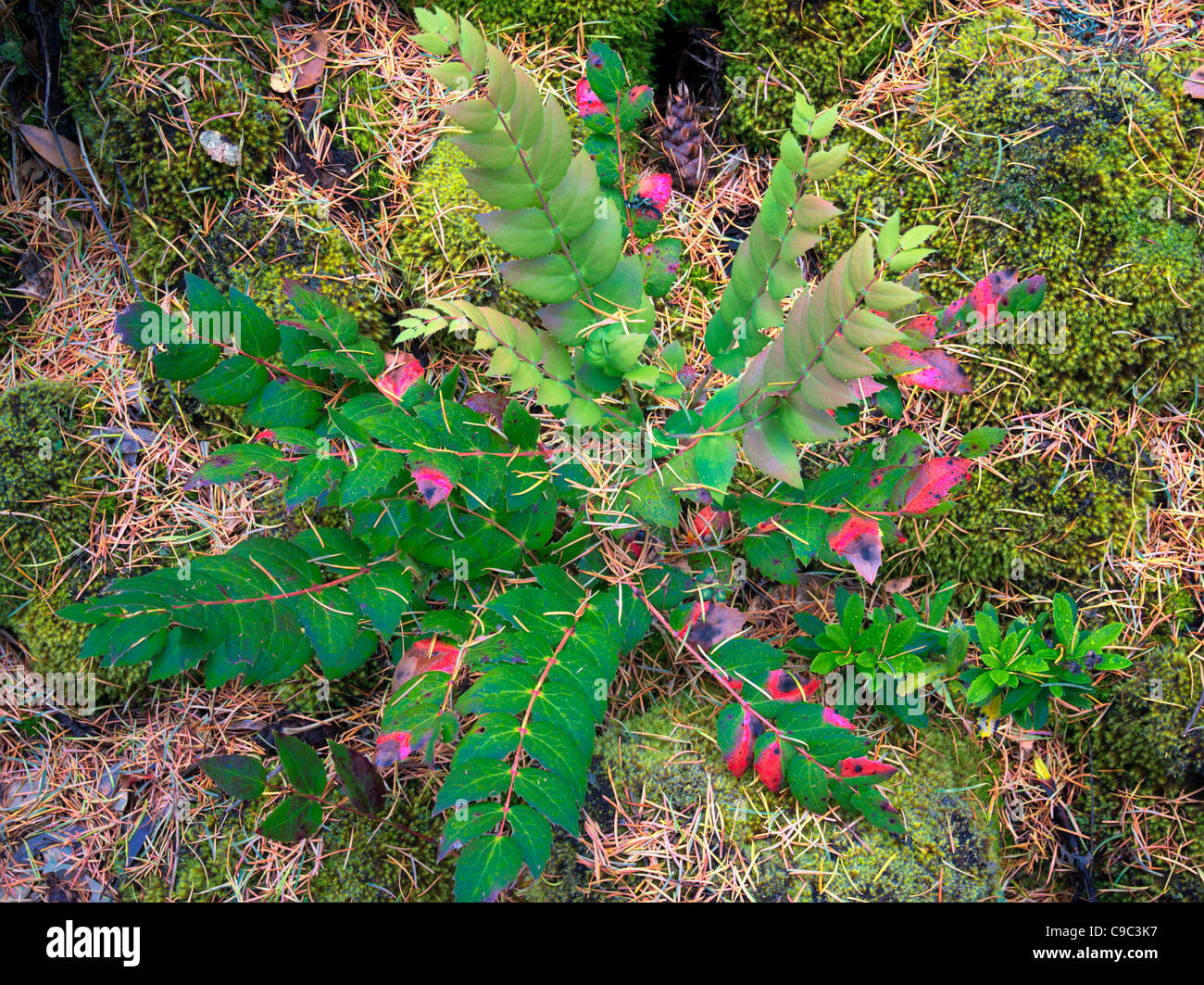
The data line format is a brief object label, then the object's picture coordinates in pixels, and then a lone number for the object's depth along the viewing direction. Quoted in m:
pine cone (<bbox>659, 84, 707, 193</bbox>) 2.43
